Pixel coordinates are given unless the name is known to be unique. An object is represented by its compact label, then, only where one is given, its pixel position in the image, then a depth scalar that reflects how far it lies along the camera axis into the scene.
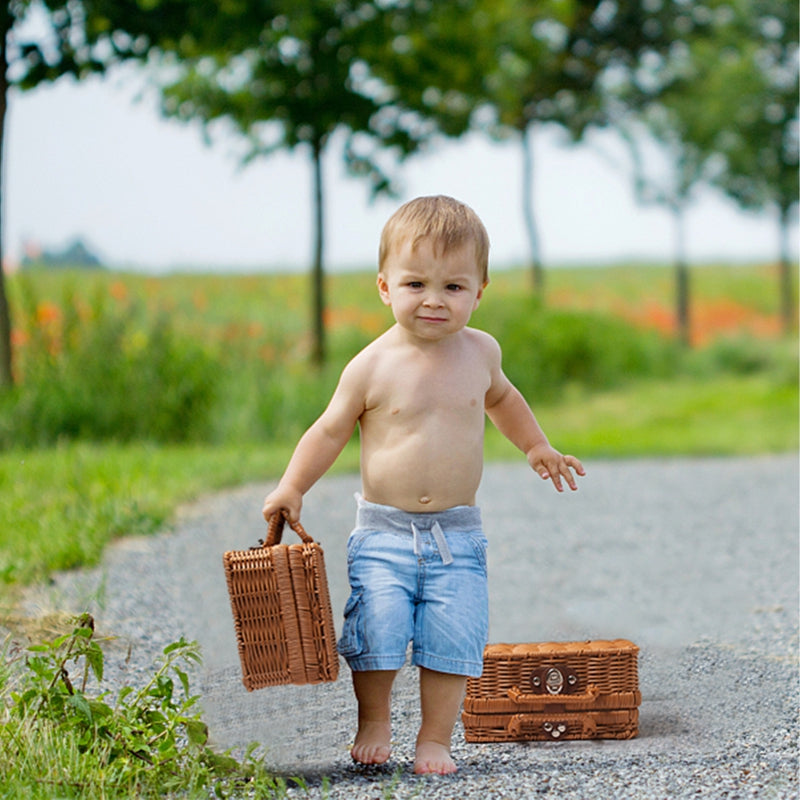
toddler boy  5.12
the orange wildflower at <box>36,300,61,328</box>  16.06
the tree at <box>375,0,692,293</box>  18.28
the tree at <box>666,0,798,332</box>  28.31
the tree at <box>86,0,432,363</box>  17.58
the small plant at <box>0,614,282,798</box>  4.71
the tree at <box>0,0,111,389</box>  13.55
